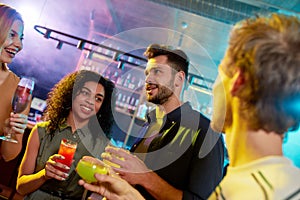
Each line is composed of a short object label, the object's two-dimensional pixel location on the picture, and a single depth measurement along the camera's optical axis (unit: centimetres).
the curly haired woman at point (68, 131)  195
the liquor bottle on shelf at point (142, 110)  575
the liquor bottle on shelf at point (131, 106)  582
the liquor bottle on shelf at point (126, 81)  598
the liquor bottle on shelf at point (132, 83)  592
